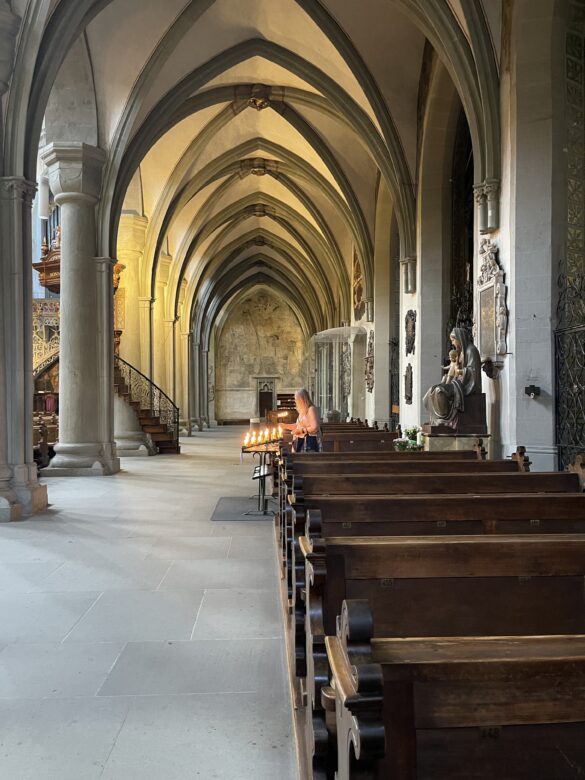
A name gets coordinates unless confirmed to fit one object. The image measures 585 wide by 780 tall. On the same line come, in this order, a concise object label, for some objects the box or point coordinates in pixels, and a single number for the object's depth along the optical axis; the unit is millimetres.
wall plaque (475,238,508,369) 8328
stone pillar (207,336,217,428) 39575
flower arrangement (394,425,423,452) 10820
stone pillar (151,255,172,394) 22453
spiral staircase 16781
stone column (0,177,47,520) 7828
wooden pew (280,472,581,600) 4281
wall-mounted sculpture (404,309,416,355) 13867
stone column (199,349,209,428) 33956
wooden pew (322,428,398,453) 9547
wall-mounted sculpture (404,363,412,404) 13916
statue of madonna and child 8570
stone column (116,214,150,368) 18141
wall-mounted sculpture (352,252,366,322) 21172
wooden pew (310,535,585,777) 2324
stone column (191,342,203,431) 30359
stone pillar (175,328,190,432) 24877
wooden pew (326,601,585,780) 1183
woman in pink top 7957
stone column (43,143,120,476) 11461
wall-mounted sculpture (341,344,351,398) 22758
